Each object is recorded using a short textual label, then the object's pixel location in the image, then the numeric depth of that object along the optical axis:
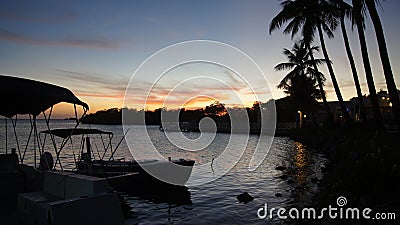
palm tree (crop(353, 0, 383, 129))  21.22
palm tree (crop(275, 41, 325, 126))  50.32
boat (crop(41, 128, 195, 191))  16.02
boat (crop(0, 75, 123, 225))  6.12
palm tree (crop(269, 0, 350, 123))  31.73
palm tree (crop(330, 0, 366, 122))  27.42
